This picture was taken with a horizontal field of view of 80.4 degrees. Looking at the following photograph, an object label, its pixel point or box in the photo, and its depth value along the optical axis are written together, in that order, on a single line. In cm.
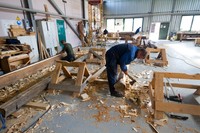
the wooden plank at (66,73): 330
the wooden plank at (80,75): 288
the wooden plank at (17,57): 368
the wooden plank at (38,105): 238
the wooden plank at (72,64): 302
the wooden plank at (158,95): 206
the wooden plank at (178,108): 196
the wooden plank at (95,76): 339
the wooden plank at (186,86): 269
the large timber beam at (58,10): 638
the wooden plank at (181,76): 221
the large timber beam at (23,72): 329
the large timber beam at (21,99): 203
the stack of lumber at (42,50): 541
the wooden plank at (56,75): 302
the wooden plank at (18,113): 219
